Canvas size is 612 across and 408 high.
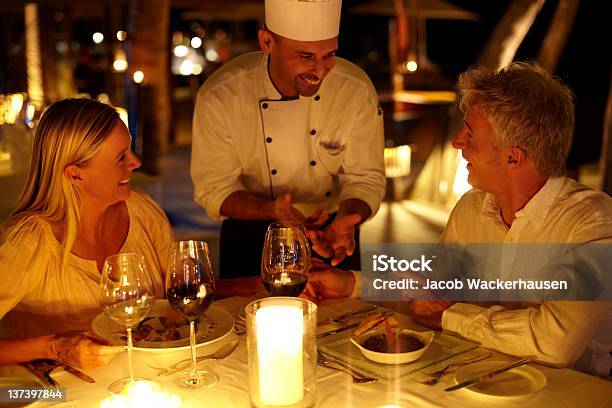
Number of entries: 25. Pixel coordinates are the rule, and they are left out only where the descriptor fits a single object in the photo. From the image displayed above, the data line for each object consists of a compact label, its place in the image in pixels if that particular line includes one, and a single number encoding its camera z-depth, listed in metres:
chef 2.77
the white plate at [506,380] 1.43
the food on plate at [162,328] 1.67
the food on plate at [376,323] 1.66
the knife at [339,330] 1.72
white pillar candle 1.31
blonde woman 1.88
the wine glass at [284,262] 1.68
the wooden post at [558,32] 6.21
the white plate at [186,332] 1.61
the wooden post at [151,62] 5.71
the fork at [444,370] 1.49
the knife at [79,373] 1.51
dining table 1.41
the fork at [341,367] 1.50
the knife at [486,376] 1.45
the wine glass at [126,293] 1.48
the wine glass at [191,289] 1.52
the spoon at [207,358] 1.56
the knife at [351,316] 1.81
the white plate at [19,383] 1.51
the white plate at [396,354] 1.54
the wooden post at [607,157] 4.53
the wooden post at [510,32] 5.56
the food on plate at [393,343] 1.58
